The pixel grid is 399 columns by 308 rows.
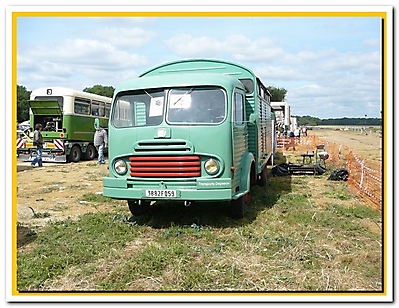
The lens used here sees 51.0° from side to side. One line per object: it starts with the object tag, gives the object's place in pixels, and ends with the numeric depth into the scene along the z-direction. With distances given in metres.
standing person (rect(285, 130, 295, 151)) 24.26
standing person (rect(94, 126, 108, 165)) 15.88
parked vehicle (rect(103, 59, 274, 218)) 5.89
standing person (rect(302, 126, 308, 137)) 42.58
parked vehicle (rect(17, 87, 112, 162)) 16.44
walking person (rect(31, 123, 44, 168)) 14.91
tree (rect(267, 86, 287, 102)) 65.06
